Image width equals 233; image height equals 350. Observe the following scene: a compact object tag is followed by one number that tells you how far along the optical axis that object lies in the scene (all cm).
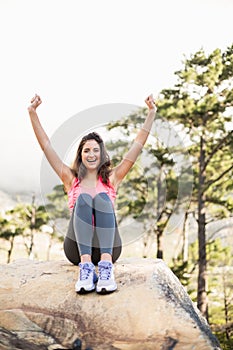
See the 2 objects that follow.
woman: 295
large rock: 268
